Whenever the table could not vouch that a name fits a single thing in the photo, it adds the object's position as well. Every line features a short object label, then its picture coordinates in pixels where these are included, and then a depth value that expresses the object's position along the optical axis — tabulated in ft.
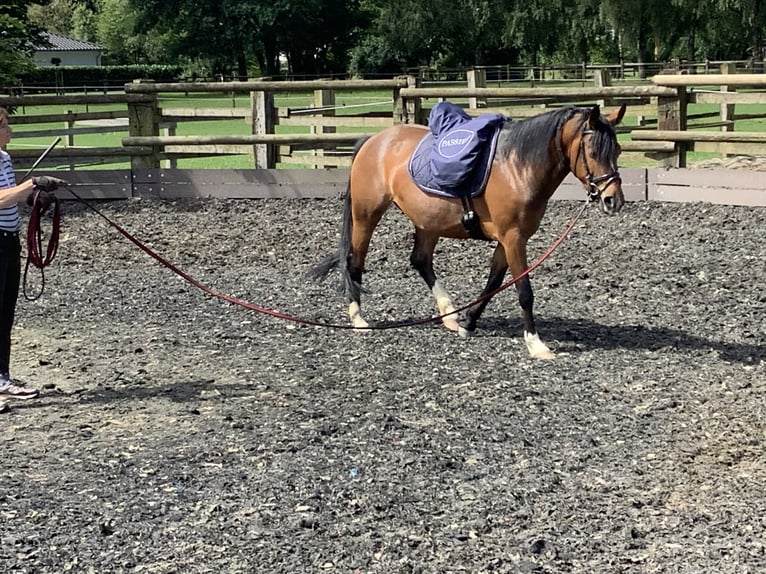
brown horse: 21.09
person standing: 18.37
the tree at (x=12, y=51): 44.45
